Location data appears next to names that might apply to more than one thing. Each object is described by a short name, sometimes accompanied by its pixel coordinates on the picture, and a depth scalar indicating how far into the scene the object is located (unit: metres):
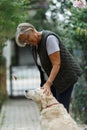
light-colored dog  9.55
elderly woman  10.11
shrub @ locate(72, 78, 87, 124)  15.67
